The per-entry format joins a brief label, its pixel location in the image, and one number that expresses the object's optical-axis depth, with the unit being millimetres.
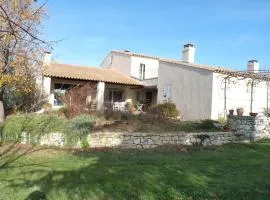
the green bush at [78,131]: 9217
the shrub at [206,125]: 11739
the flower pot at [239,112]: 12223
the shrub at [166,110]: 14902
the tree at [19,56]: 11217
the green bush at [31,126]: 9119
